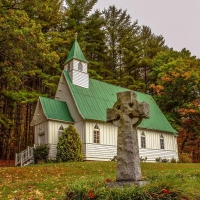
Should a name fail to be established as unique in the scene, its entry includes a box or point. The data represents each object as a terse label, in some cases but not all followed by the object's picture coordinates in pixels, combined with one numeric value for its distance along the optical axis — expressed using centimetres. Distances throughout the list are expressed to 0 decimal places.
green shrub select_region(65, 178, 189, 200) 476
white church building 2053
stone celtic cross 647
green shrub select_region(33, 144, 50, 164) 1911
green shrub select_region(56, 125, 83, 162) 1837
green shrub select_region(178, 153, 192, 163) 2458
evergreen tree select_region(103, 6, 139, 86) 3641
